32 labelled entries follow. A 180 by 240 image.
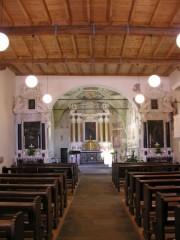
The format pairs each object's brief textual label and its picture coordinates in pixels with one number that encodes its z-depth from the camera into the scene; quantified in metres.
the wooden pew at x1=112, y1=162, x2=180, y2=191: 10.20
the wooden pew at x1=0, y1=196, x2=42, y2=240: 3.65
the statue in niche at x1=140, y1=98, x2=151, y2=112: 15.20
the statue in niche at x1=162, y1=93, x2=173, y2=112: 15.12
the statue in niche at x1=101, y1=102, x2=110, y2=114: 25.00
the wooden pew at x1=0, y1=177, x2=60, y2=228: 5.64
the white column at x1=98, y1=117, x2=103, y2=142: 24.90
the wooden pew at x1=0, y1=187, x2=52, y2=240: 4.38
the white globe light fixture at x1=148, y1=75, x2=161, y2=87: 10.02
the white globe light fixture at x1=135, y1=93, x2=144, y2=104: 13.35
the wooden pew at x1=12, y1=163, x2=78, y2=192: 10.05
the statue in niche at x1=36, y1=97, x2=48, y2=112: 15.13
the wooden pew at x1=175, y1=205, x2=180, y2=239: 3.15
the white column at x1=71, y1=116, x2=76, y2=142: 24.61
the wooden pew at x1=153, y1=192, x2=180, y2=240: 3.95
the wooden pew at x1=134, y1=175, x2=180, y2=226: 5.86
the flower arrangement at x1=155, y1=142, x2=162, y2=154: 14.62
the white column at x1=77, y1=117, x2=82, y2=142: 24.77
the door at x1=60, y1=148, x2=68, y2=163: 23.98
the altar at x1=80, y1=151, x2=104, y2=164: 23.73
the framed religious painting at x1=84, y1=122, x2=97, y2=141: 24.89
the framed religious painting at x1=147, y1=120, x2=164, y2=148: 15.07
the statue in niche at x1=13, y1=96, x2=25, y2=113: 14.83
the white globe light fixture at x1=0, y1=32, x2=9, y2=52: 6.27
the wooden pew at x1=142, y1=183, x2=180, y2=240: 4.90
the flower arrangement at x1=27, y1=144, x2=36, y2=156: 14.51
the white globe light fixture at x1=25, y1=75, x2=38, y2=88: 9.79
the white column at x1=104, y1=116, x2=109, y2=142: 24.97
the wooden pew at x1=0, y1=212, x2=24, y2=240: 2.66
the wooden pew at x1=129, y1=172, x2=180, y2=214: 6.78
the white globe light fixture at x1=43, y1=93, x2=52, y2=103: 13.38
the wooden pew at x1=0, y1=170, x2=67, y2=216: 7.09
